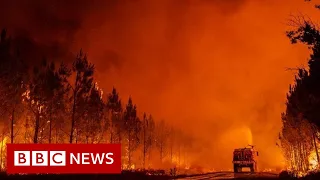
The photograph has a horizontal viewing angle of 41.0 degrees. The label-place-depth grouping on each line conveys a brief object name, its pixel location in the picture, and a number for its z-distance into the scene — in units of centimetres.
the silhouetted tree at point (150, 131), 8634
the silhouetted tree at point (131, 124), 6400
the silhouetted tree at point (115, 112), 5872
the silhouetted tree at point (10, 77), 3578
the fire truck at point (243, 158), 5706
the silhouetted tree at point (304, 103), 2125
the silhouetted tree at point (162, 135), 9661
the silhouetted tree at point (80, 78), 4266
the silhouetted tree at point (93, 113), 4875
